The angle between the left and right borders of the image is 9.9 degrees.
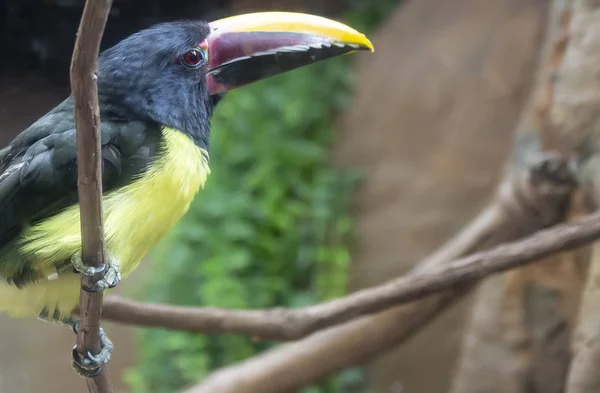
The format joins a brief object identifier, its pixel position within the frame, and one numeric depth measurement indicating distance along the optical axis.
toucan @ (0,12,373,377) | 1.45
